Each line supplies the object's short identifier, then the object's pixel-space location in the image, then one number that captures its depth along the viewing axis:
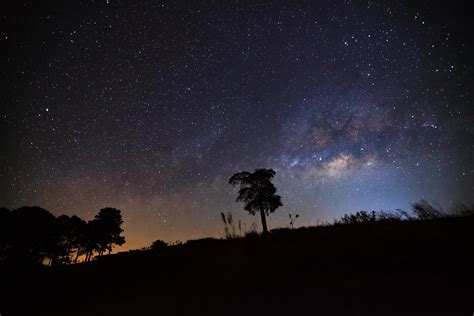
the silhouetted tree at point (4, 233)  26.92
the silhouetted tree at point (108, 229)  41.97
